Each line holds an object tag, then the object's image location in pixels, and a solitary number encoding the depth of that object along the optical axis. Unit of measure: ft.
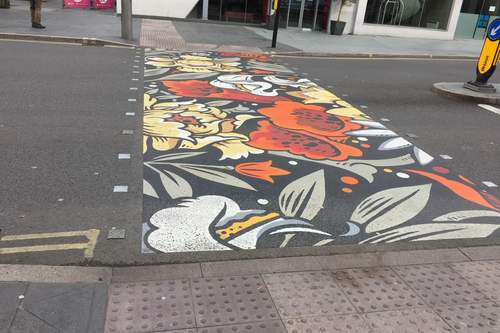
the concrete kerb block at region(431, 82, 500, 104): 30.60
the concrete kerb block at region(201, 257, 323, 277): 10.40
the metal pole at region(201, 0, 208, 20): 67.05
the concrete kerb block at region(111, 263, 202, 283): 9.90
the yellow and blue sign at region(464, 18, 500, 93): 30.42
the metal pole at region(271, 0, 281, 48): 45.75
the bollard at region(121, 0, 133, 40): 42.80
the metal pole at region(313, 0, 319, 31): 68.26
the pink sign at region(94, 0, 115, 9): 71.05
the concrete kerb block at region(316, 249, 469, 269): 11.10
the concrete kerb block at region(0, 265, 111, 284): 9.49
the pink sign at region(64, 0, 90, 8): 70.28
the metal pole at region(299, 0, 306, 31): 66.85
